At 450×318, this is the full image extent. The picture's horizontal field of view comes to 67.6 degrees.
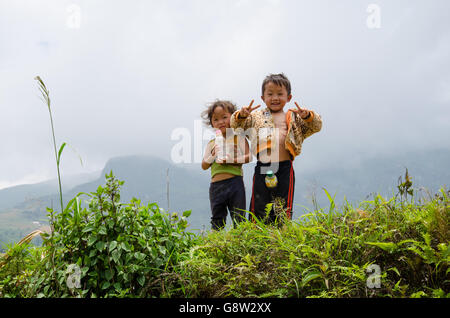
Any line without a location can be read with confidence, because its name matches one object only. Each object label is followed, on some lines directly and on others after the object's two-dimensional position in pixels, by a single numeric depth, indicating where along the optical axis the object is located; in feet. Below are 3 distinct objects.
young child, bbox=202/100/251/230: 16.21
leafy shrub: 7.39
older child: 14.55
